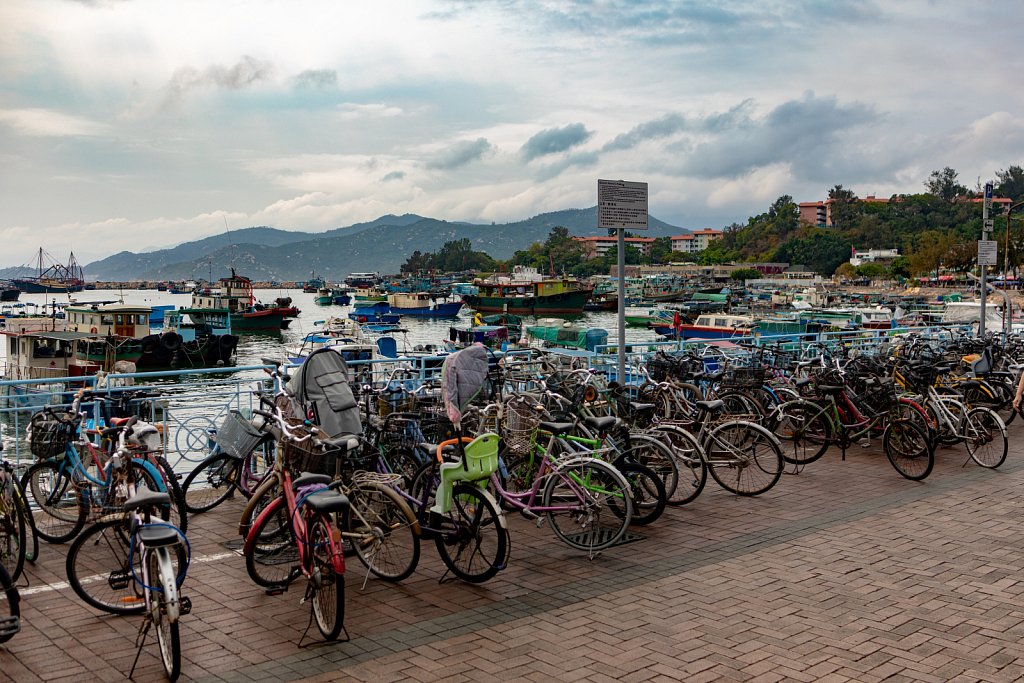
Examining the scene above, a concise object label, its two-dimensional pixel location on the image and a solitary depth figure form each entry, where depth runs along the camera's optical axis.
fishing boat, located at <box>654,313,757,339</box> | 43.32
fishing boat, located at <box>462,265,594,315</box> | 87.19
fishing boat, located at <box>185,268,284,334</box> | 67.38
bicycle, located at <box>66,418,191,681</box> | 4.22
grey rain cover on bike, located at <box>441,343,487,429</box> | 6.42
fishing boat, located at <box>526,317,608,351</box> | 30.75
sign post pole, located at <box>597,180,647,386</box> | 8.52
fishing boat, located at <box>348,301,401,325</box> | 74.96
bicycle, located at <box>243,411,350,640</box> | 4.60
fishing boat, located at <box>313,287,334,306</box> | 130.88
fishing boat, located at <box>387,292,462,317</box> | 86.88
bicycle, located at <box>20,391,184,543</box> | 6.16
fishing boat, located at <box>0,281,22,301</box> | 137.89
